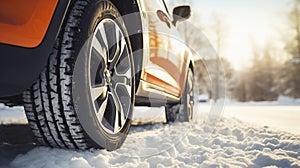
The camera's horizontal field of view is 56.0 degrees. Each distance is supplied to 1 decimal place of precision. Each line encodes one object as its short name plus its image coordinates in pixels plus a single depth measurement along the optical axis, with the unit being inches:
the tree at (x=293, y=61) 973.5
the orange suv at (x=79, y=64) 47.4
